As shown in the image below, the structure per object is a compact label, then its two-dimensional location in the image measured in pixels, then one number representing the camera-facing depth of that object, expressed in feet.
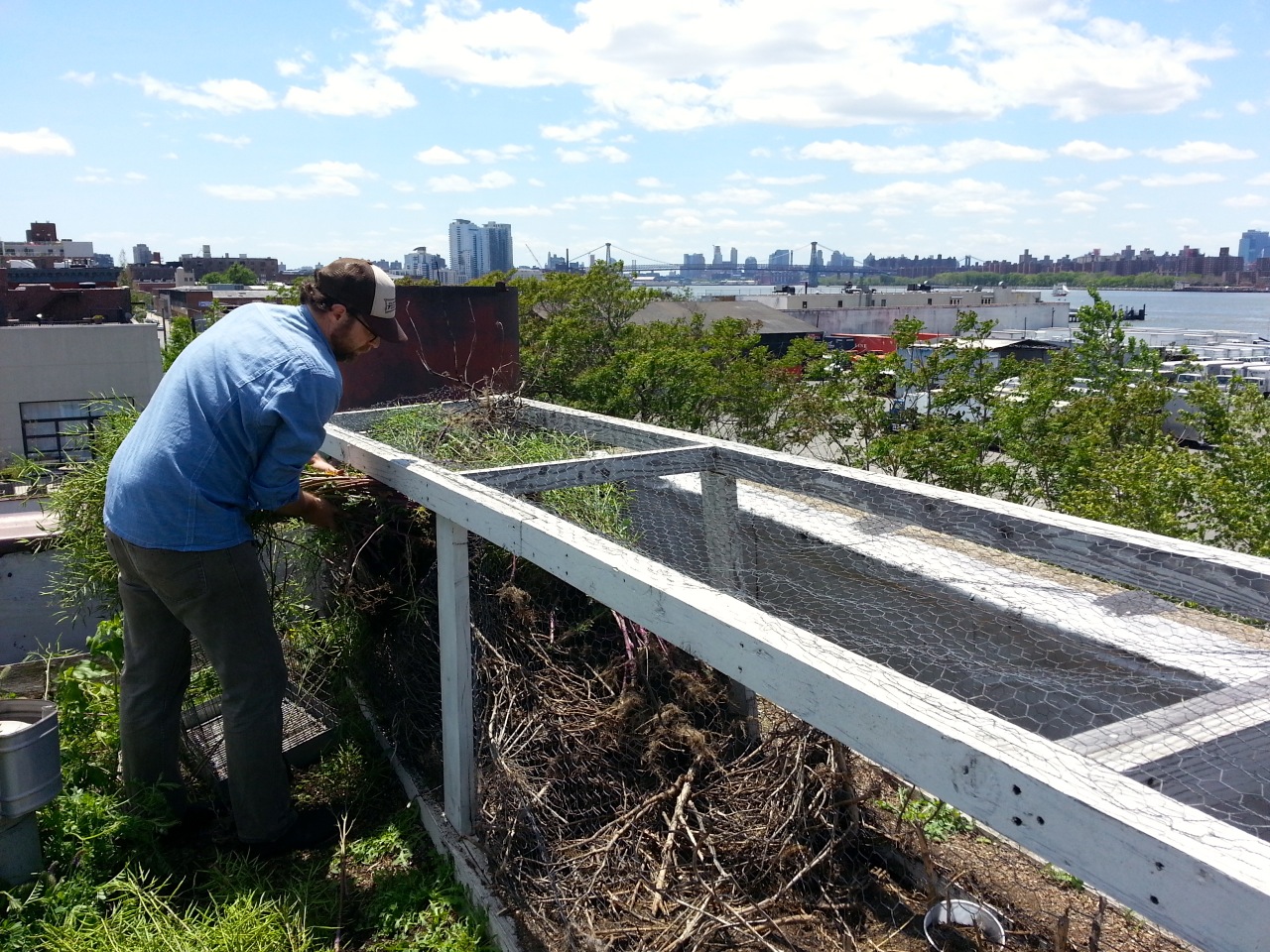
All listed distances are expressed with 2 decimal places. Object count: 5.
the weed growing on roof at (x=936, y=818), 10.78
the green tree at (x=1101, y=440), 17.20
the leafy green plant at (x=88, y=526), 12.33
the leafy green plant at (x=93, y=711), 10.48
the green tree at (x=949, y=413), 21.45
